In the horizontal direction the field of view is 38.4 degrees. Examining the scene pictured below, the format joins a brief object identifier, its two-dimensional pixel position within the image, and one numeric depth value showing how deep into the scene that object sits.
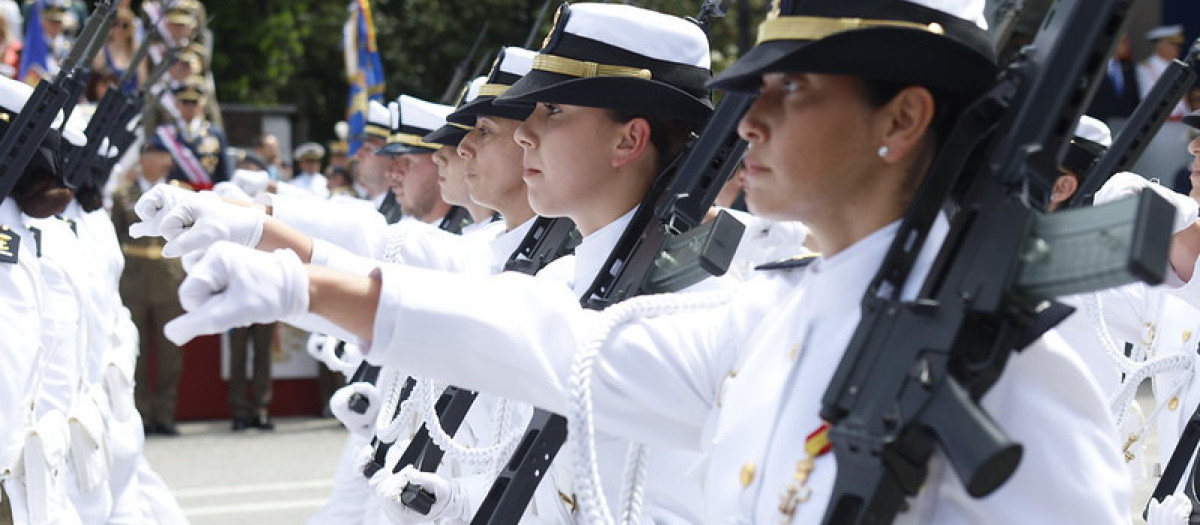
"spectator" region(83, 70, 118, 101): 13.12
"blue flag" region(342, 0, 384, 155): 13.97
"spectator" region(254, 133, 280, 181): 15.11
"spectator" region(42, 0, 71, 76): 13.17
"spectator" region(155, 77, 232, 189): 12.01
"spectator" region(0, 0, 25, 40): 13.10
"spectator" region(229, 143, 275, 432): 11.77
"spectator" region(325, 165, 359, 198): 14.70
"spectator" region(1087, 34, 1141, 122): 13.20
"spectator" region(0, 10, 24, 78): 12.64
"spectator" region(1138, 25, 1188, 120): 13.25
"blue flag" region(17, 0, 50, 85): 12.95
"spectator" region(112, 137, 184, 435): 11.26
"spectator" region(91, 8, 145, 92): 13.91
